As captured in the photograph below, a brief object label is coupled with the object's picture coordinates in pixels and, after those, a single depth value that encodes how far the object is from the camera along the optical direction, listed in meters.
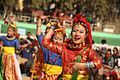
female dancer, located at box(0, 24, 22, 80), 9.91
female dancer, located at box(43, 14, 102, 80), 6.97
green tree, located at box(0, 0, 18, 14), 34.79
